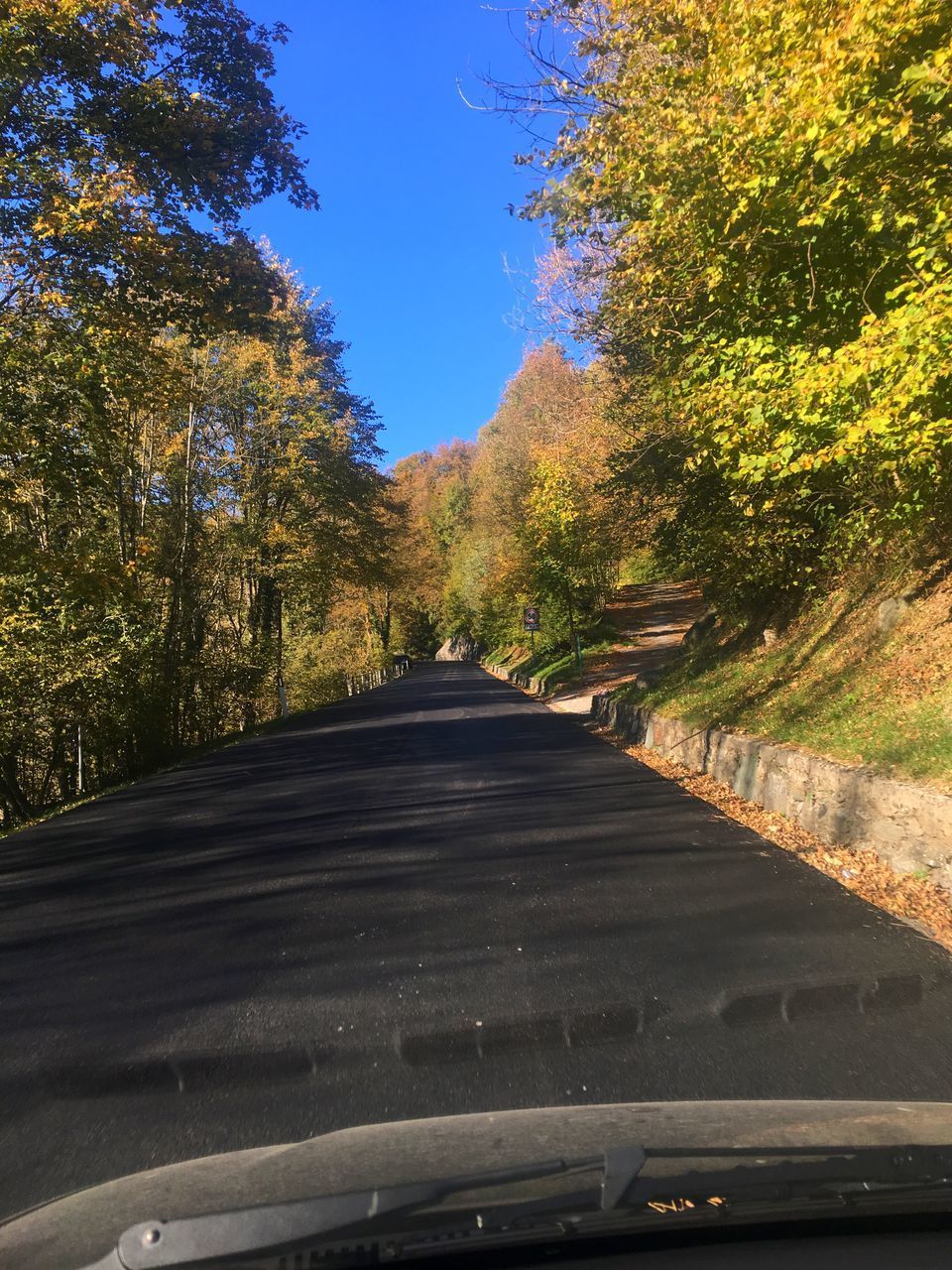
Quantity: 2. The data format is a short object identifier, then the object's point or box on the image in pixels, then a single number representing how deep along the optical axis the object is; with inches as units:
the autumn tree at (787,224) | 241.6
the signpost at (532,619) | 1535.2
